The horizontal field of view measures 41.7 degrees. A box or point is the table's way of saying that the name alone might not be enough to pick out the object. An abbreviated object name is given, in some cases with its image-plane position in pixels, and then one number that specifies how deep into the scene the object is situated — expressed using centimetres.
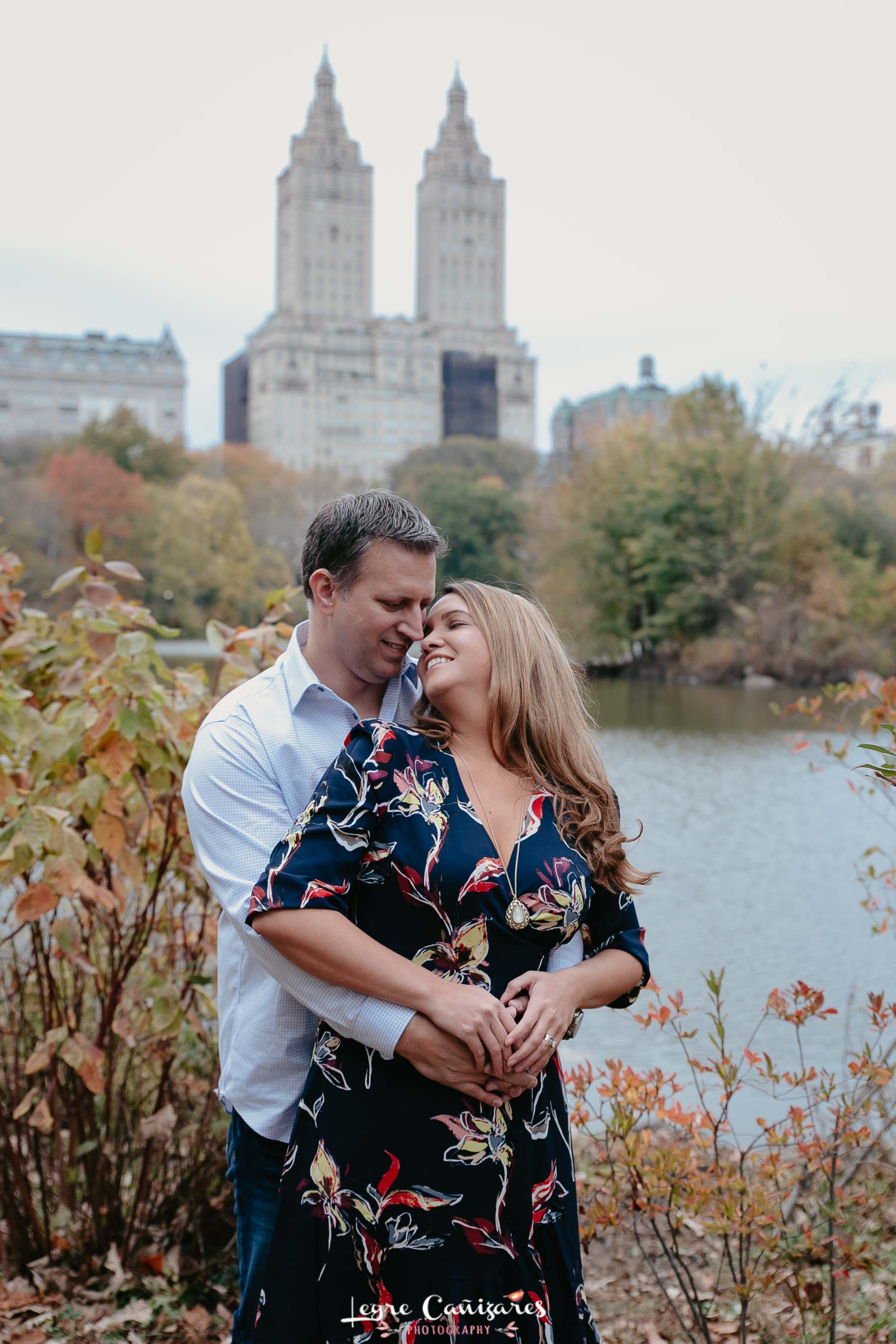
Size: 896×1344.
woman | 149
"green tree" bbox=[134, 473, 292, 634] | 4272
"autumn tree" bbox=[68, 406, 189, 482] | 5538
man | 166
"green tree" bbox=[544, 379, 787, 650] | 2927
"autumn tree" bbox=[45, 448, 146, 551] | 4544
